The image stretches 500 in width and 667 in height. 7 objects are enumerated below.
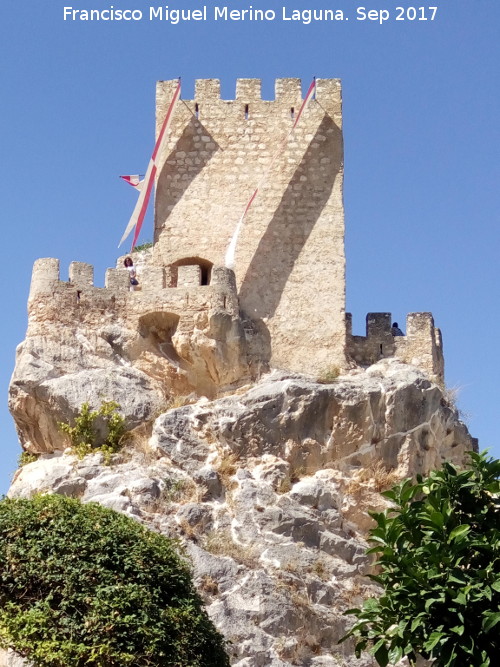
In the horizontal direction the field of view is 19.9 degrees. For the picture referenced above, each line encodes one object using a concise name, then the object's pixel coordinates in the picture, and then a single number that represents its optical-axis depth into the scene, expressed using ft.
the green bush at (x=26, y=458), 88.22
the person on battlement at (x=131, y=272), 92.60
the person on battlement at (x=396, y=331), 94.17
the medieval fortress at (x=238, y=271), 89.86
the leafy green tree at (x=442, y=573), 59.67
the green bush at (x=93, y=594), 64.23
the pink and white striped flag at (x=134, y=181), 95.84
